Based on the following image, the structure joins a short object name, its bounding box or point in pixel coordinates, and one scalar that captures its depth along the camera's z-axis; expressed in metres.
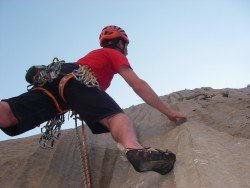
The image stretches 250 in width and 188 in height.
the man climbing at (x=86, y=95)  2.56
